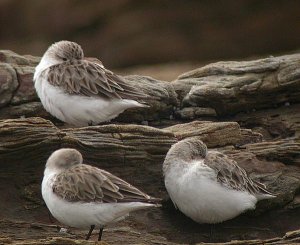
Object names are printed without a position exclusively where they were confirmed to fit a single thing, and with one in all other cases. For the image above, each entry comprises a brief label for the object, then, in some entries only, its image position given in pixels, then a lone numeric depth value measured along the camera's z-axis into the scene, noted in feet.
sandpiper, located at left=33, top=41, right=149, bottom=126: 63.52
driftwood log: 56.54
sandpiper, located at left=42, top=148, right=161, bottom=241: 53.47
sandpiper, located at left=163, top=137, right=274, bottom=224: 57.26
